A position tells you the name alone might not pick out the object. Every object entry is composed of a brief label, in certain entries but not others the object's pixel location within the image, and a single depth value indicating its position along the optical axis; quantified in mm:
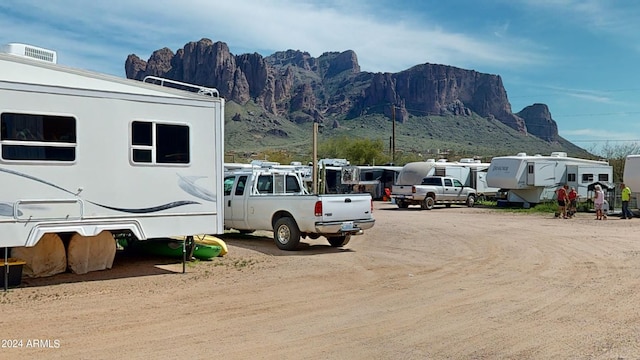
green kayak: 12283
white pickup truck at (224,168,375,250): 13484
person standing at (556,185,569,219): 25344
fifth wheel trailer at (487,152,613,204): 30516
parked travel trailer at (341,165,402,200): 40875
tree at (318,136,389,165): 64938
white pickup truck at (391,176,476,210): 30703
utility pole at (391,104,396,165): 54875
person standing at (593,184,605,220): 25203
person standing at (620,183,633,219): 25781
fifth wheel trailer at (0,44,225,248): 9039
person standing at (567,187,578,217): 26125
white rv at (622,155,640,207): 26719
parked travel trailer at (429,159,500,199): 35025
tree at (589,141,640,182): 39466
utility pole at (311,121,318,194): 17966
